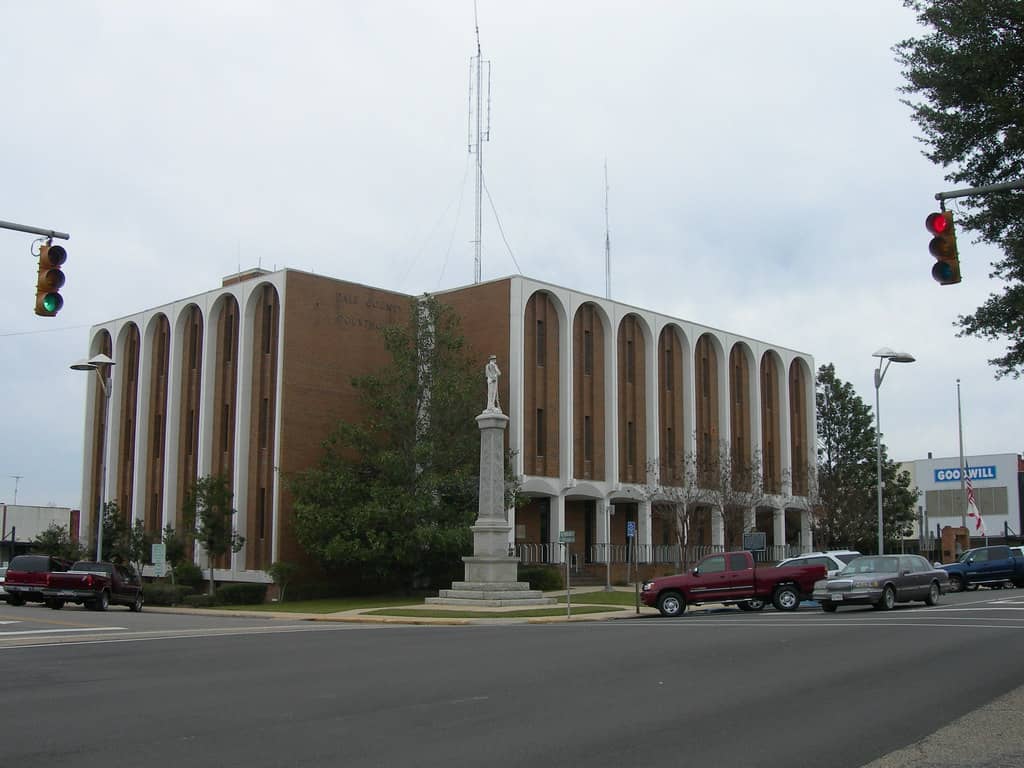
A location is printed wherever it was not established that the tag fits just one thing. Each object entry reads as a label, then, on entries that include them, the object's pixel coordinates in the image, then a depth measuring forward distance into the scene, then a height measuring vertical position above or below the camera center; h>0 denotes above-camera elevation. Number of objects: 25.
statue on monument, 37.16 +4.71
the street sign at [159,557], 39.09 -1.65
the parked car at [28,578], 34.66 -2.11
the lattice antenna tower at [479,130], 48.39 +17.80
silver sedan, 26.95 -1.94
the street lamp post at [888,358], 38.88 +5.61
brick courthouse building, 44.96 +5.26
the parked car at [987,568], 39.53 -2.23
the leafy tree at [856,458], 62.44 +3.13
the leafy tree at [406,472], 39.25 +1.56
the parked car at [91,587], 32.72 -2.34
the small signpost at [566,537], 31.68 -0.79
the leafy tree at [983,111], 15.10 +6.06
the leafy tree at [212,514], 42.50 -0.06
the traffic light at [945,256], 12.77 +3.07
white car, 30.66 -1.50
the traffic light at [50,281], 15.30 +3.38
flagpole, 56.53 +4.54
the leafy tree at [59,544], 51.44 -1.57
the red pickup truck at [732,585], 29.41 -2.10
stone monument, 34.28 -1.39
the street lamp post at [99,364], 40.03 +5.67
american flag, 53.09 -0.21
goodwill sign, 79.06 +2.64
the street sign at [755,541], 35.41 -1.05
